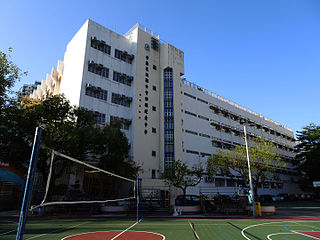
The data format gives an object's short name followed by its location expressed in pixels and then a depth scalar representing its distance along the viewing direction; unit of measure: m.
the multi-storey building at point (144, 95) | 39.03
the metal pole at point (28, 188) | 6.30
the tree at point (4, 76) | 23.80
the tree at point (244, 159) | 32.78
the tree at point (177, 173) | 29.86
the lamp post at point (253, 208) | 21.91
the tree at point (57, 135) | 24.25
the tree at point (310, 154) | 57.34
